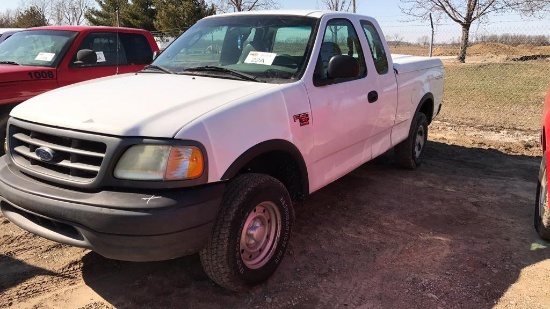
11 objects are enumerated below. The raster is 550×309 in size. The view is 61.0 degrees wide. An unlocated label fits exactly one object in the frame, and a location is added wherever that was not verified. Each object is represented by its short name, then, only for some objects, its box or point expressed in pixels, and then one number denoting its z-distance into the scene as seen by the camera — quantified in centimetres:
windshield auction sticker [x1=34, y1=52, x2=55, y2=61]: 641
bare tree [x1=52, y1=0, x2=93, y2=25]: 4122
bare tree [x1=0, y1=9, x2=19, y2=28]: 4718
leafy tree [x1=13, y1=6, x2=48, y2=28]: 3888
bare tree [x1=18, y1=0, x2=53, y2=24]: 4074
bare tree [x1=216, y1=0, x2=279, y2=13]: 2307
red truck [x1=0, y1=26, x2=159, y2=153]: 589
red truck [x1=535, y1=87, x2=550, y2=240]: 377
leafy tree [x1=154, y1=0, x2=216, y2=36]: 2880
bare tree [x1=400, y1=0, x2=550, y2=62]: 2039
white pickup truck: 258
